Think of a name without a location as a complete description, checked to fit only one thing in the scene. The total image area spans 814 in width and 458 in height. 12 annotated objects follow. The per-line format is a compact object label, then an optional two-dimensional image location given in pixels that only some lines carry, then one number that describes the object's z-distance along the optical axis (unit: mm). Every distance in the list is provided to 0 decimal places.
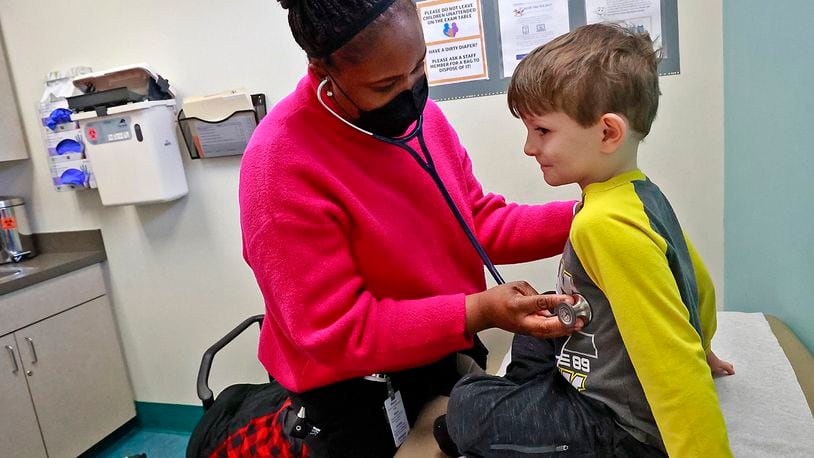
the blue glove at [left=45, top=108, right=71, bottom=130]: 2114
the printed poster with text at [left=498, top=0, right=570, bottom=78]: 1604
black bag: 1351
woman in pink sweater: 858
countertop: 2125
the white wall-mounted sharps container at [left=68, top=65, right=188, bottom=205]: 1967
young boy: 727
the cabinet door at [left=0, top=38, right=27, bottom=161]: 2238
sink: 2084
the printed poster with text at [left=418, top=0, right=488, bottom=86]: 1688
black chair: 1619
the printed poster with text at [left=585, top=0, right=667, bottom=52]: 1520
